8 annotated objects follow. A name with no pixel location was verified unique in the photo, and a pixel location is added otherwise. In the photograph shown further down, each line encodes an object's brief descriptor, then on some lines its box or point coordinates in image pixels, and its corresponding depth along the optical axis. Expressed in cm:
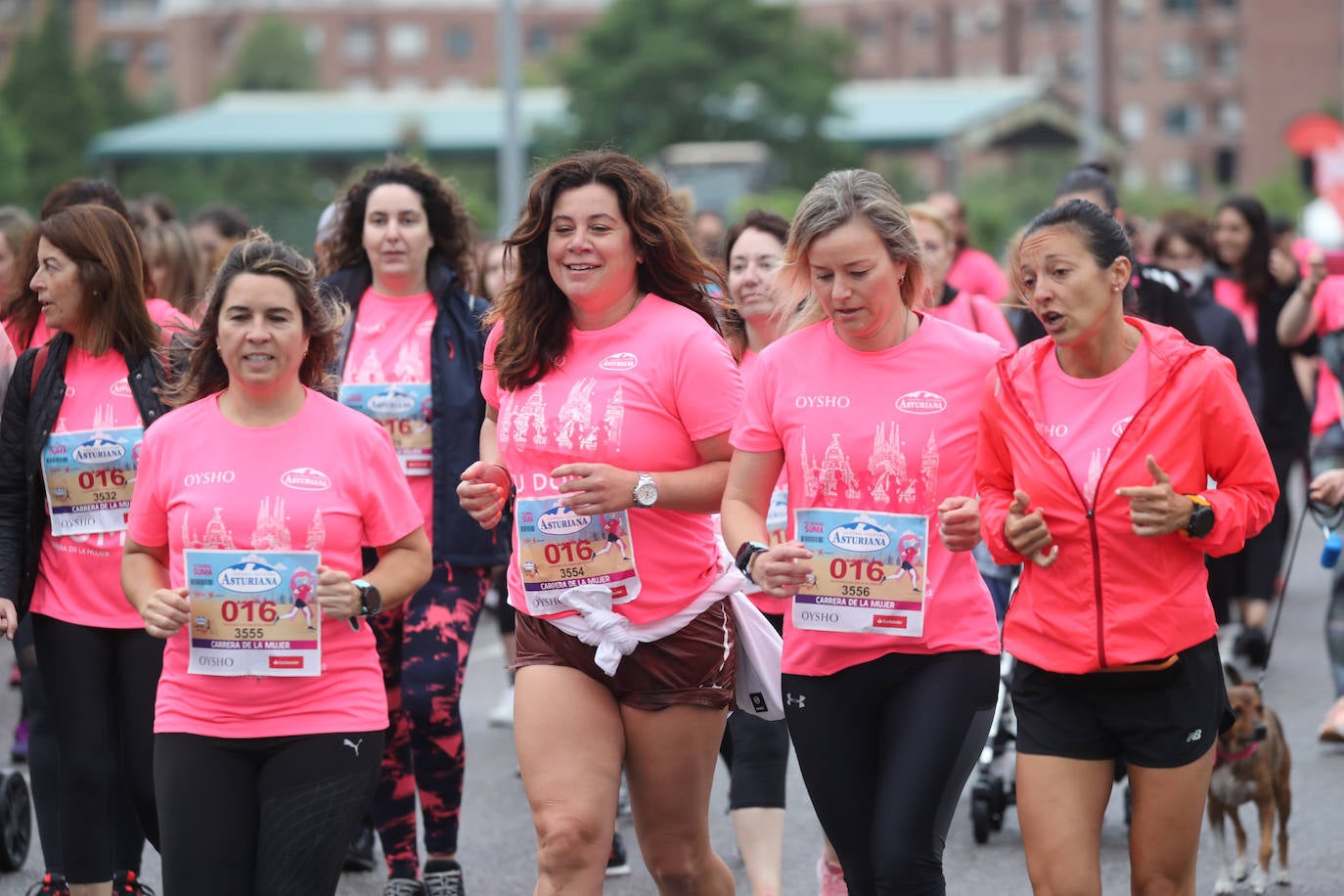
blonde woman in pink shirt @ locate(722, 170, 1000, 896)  905
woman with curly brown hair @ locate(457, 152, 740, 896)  933
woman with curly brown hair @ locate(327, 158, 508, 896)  1219
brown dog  1295
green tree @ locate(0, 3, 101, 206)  15112
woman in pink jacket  862
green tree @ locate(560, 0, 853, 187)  13937
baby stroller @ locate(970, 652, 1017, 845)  1411
